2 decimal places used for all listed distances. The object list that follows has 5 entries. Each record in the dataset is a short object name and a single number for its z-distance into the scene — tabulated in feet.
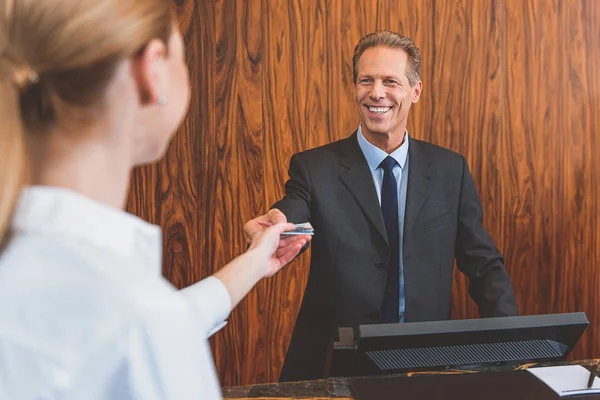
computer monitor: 4.59
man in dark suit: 7.23
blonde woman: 1.86
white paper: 4.53
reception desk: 4.46
